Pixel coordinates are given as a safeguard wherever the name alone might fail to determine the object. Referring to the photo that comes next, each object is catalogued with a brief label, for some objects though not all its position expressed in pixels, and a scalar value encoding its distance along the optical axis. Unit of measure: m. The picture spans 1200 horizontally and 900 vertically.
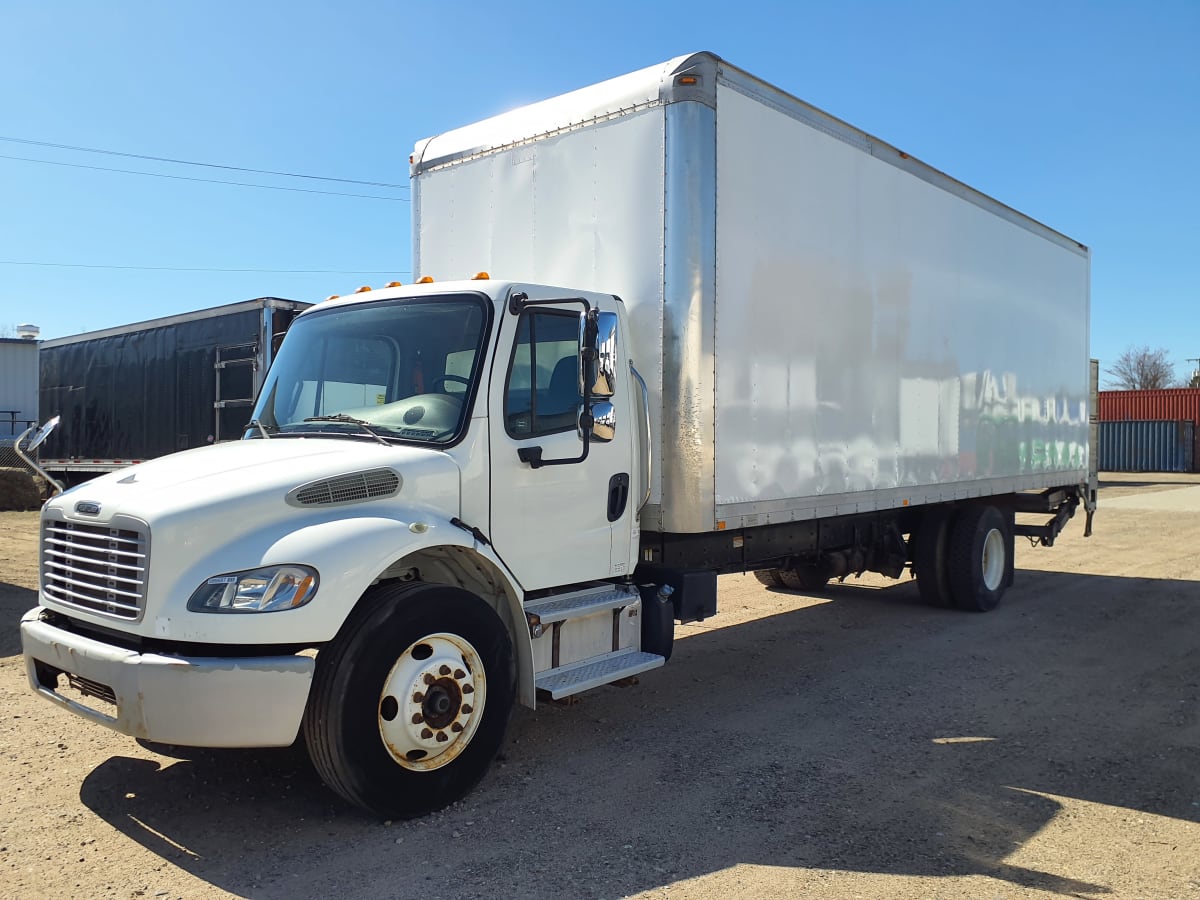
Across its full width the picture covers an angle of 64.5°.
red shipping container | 42.19
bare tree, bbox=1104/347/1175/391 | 74.19
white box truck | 4.04
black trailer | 12.86
